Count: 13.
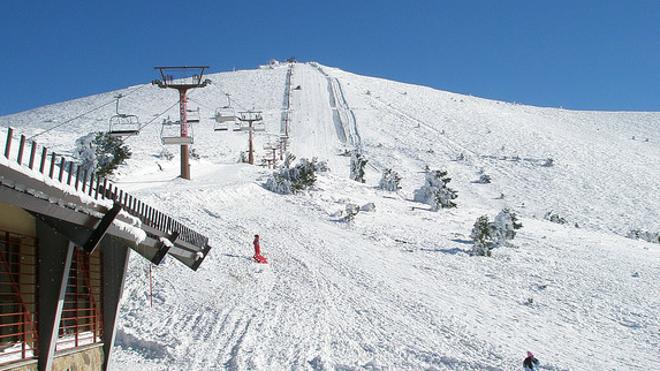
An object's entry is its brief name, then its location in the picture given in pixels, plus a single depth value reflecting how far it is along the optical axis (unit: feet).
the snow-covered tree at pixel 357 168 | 121.70
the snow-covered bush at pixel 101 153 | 86.43
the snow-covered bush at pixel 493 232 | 61.82
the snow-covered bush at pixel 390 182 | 108.17
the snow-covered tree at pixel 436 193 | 95.80
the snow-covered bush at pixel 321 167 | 114.01
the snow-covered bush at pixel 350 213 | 73.51
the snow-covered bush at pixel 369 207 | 81.35
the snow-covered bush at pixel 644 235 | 92.53
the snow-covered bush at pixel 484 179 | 137.49
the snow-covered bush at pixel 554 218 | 101.14
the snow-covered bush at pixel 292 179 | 86.99
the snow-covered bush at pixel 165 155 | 121.80
